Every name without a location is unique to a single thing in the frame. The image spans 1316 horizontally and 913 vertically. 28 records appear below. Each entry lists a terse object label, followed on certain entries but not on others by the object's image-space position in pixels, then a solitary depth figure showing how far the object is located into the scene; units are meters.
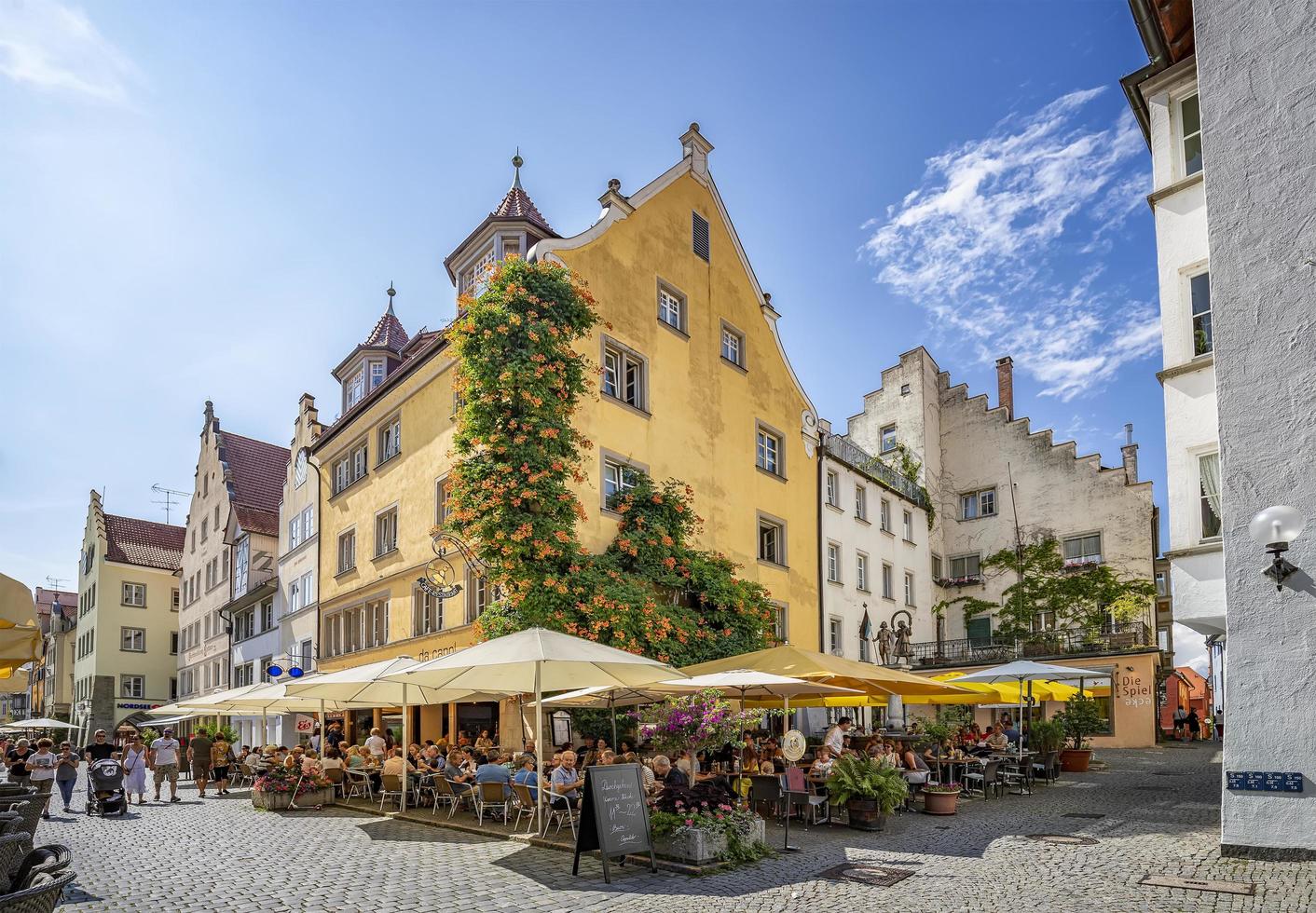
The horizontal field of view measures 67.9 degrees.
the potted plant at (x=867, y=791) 13.97
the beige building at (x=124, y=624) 55.34
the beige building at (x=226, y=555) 40.38
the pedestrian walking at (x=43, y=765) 18.77
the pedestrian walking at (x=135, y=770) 20.64
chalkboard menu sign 10.56
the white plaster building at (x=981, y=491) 37.97
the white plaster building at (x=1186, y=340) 13.65
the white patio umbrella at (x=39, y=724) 32.26
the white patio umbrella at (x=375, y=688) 16.67
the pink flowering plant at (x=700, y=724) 13.91
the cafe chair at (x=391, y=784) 17.20
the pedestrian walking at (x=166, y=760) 21.62
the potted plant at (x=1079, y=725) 24.39
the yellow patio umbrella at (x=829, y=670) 14.95
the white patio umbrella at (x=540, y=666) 13.12
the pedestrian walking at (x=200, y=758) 23.22
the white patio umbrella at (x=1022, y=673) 20.30
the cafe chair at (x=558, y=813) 13.66
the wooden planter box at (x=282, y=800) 18.47
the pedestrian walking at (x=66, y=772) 19.95
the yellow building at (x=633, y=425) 23.78
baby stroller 18.66
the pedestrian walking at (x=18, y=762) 21.35
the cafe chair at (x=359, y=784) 19.83
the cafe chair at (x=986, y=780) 17.66
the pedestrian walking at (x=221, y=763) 23.78
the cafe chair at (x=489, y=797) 14.91
